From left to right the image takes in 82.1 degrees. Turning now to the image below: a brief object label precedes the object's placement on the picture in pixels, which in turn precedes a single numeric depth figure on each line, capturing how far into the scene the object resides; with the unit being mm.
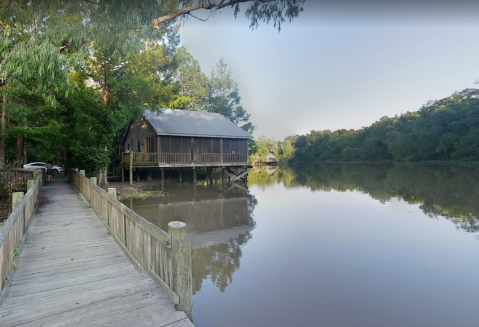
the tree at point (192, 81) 37219
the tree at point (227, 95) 40994
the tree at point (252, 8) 8188
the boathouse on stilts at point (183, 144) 20984
